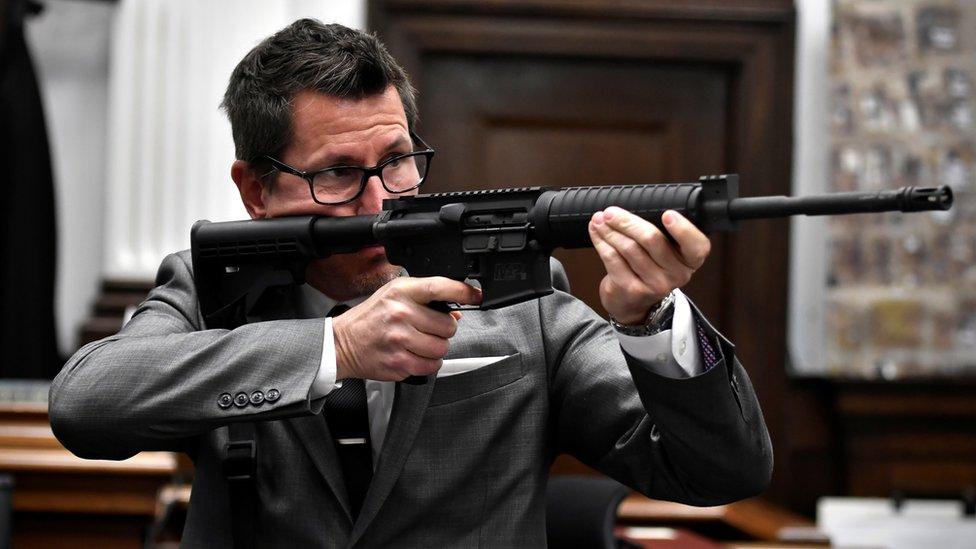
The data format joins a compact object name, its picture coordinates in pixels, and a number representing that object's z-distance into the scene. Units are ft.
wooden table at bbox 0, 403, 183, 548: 27.28
